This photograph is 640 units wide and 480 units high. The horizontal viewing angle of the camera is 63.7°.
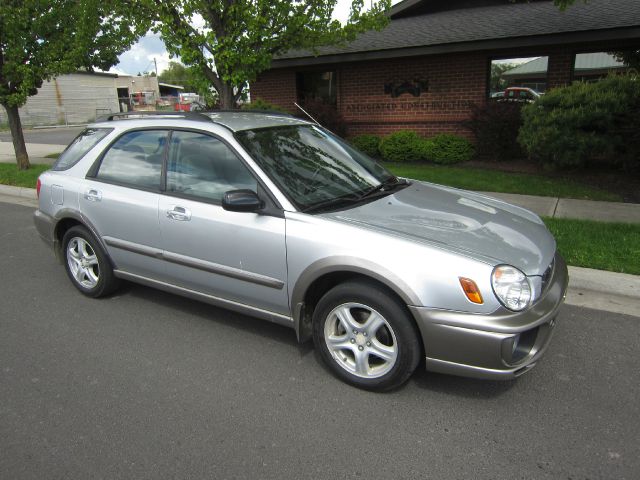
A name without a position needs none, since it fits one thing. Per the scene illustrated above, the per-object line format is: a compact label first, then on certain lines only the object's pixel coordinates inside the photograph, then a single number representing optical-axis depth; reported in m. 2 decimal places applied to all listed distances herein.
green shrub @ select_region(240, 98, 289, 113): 13.26
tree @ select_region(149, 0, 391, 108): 7.05
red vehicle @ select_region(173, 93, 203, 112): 38.98
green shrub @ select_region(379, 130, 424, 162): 11.59
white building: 41.83
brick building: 10.25
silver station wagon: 2.83
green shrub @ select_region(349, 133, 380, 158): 12.51
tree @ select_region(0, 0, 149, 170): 10.42
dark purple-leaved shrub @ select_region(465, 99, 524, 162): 10.63
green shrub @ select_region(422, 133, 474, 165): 11.21
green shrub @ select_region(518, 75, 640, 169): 8.03
